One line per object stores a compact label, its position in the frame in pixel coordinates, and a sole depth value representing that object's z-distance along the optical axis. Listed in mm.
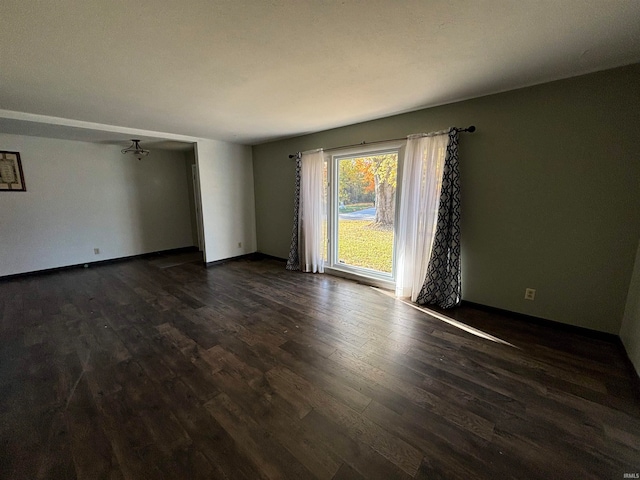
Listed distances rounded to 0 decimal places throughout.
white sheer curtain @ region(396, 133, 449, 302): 2816
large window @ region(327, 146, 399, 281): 3430
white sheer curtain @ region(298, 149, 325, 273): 4004
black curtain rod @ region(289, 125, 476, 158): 2592
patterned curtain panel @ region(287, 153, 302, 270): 4273
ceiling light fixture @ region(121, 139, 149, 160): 4253
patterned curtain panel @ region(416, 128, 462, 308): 2666
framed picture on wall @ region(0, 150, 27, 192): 3695
